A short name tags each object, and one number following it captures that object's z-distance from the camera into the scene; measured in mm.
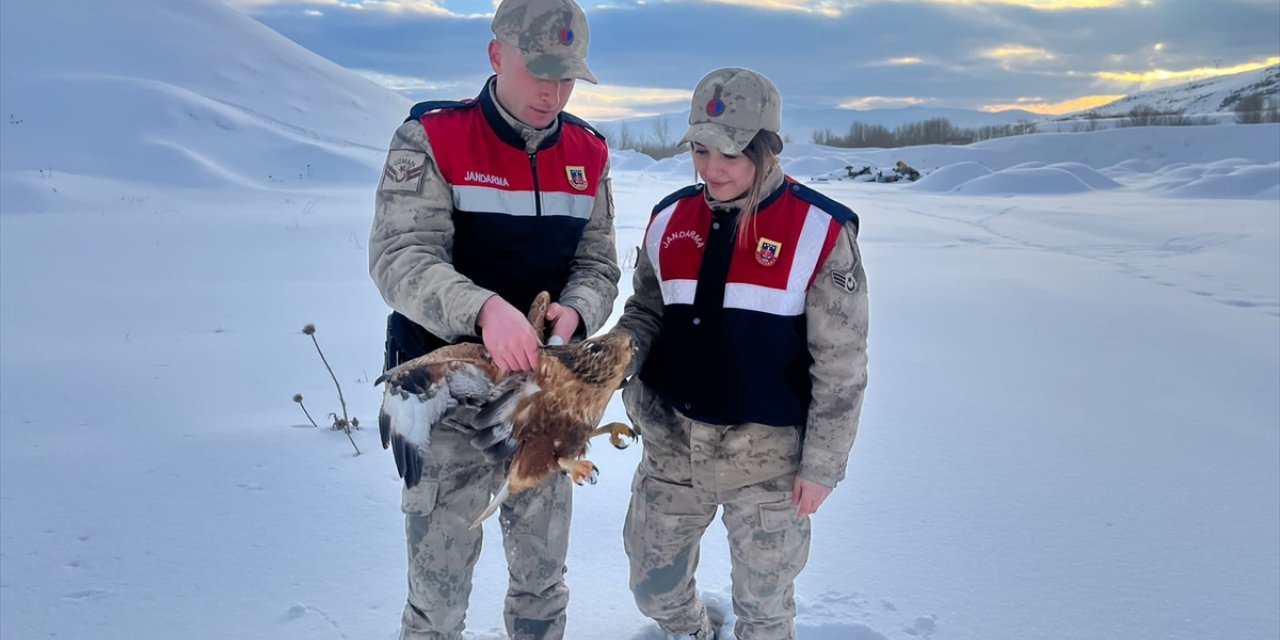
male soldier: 1977
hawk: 1715
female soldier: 2080
